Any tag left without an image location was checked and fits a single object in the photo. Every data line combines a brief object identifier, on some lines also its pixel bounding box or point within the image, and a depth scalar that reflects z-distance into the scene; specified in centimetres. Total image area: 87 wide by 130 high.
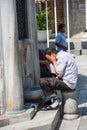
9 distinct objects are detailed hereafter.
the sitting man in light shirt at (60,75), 940
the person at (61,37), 1387
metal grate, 998
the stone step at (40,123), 849
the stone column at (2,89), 887
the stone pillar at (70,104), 959
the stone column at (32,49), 1056
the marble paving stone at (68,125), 914
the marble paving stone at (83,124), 915
